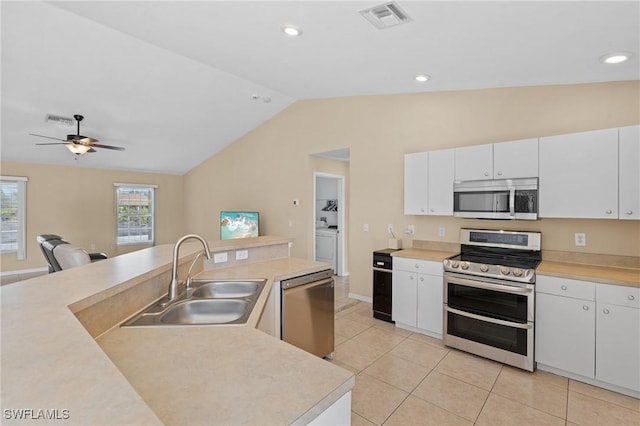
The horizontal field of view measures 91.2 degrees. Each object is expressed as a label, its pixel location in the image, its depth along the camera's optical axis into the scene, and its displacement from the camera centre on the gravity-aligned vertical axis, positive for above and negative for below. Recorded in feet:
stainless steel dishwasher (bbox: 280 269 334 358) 7.81 -2.68
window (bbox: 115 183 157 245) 25.18 -0.24
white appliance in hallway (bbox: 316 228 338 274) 20.49 -2.29
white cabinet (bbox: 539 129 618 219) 8.41 +1.04
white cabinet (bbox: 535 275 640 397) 7.57 -3.08
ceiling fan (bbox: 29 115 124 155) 14.85 +3.28
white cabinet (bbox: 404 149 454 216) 11.51 +1.11
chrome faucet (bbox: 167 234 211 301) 6.02 -1.25
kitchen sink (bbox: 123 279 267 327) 5.13 -1.78
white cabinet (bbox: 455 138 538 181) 9.71 +1.68
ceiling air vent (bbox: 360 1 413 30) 6.73 +4.40
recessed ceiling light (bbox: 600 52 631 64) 7.45 +3.76
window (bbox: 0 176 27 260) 20.40 -0.28
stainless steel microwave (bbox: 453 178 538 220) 9.66 +0.42
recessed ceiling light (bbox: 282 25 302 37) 8.07 +4.75
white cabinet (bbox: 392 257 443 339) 10.94 -3.06
